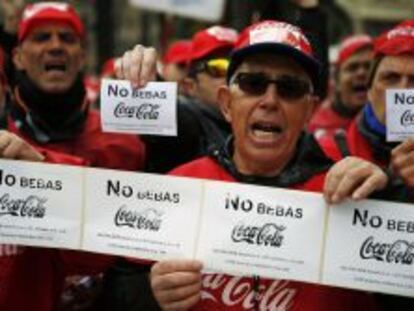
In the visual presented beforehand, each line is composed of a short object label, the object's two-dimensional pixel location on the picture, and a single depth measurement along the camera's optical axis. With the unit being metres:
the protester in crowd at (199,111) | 3.76
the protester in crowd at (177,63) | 7.34
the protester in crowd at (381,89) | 3.76
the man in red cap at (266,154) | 2.73
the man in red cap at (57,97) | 4.29
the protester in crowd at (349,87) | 6.15
